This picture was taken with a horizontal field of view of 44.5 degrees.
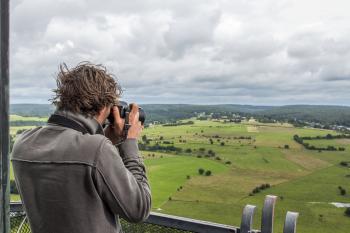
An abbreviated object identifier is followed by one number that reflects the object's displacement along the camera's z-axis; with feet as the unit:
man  4.55
